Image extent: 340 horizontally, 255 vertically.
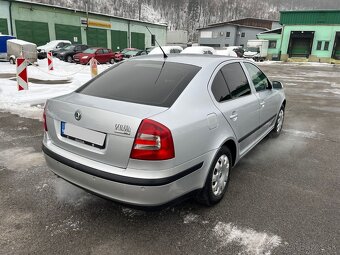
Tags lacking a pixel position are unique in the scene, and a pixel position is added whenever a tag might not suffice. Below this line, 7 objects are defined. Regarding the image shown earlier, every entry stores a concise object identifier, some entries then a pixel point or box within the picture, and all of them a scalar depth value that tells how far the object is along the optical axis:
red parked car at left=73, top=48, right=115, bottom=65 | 21.22
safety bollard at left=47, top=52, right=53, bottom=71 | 14.81
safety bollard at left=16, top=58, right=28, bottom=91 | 8.29
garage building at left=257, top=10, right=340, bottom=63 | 40.34
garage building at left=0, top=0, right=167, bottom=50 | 25.80
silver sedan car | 2.39
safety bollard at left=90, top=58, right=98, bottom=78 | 11.50
